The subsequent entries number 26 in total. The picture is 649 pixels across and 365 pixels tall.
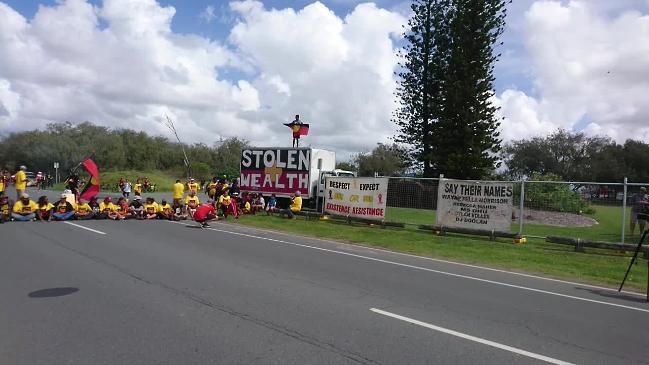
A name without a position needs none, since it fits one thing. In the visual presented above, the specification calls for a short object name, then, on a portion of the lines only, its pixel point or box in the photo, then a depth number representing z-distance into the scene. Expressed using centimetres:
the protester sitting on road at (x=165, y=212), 1989
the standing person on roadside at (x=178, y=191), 2161
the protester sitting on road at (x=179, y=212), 1988
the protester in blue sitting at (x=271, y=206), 2239
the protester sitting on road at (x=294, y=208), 2111
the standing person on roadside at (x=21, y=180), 2172
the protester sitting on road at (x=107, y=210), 1884
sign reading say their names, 1568
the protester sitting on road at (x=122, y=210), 1888
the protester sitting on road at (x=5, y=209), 1713
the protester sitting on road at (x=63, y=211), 1797
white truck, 2297
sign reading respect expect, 1880
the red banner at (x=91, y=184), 2102
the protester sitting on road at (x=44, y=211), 1775
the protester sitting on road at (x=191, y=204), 2014
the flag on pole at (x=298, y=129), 2570
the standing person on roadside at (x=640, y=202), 1401
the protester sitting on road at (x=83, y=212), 1842
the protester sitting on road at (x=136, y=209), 1950
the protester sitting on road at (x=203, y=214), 1752
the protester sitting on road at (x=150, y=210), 1968
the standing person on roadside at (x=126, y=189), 3176
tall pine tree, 3519
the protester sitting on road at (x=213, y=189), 2406
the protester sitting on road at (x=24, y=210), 1739
